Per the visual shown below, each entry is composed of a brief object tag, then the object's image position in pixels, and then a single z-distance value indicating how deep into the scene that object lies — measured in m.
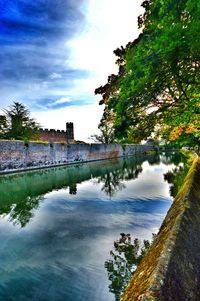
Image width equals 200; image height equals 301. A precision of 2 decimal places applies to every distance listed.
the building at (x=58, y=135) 23.38
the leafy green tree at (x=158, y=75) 2.64
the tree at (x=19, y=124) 17.61
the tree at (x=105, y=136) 31.70
